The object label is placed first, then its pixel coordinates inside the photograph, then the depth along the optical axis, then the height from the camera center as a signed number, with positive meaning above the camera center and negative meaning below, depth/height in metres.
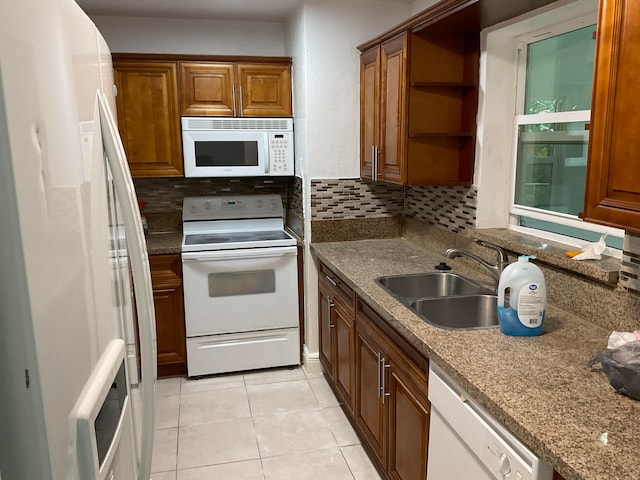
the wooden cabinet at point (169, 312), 3.30 -0.99
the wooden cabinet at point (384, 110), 2.69 +0.24
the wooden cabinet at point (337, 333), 2.71 -1.01
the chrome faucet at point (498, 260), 2.17 -0.45
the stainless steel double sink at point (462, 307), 2.25 -0.67
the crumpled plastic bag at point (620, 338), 1.41 -0.51
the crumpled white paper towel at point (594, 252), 1.94 -0.37
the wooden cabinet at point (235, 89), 3.43 +0.44
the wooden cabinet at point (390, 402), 1.87 -1.00
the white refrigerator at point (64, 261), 0.59 -0.14
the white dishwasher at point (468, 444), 1.25 -0.78
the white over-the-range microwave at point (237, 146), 3.45 +0.06
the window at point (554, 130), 2.20 +0.10
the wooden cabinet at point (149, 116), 3.35 +0.26
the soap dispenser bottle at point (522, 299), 1.70 -0.48
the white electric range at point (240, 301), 3.31 -0.94
